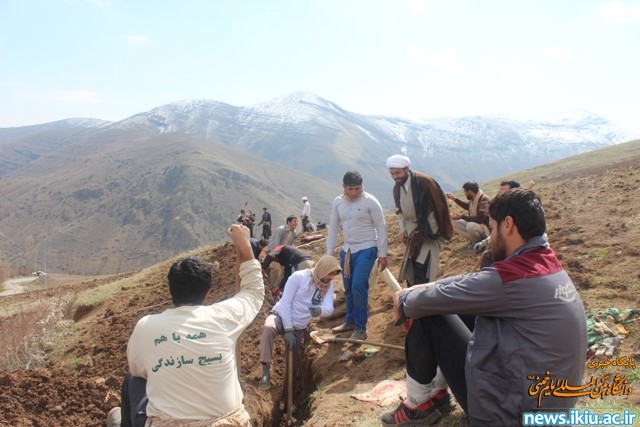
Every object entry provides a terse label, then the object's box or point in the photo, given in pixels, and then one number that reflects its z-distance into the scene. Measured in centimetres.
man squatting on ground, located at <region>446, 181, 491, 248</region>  739
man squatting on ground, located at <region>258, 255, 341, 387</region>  511
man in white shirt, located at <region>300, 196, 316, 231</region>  1689
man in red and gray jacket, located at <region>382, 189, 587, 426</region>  235
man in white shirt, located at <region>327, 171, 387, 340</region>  553
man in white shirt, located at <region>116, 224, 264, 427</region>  268
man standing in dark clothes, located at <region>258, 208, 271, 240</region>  1714
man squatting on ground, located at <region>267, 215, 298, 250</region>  1027
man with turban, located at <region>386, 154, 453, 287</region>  538
